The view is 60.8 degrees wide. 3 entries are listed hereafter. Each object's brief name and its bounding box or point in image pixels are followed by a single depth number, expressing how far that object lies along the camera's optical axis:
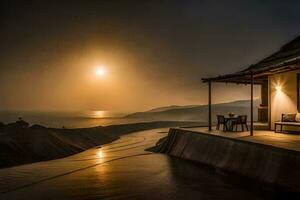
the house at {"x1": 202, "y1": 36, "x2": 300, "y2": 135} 10.19
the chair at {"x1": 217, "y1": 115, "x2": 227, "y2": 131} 11.35
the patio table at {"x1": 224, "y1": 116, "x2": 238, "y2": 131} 11.10
